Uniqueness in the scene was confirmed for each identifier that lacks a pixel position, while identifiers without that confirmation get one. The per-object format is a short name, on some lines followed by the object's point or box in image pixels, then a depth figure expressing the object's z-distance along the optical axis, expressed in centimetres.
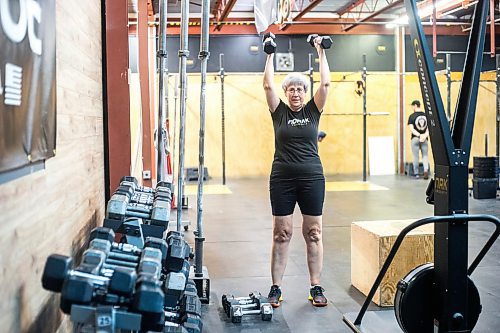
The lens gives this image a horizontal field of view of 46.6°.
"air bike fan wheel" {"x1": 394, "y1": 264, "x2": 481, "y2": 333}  269
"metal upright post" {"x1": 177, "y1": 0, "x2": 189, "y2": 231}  367
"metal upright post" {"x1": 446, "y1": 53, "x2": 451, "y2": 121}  1024
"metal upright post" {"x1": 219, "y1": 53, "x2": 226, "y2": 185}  1056
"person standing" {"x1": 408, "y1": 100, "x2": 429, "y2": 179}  1144
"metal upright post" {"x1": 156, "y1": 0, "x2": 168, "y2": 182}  366
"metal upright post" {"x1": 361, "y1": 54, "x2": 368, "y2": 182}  1082
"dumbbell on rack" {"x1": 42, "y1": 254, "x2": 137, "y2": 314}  154
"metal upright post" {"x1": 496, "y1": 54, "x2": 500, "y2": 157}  882
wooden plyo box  370
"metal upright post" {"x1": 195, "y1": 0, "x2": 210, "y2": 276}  387
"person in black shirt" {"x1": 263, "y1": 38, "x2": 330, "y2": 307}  367
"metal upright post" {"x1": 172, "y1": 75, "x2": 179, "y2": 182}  1069
